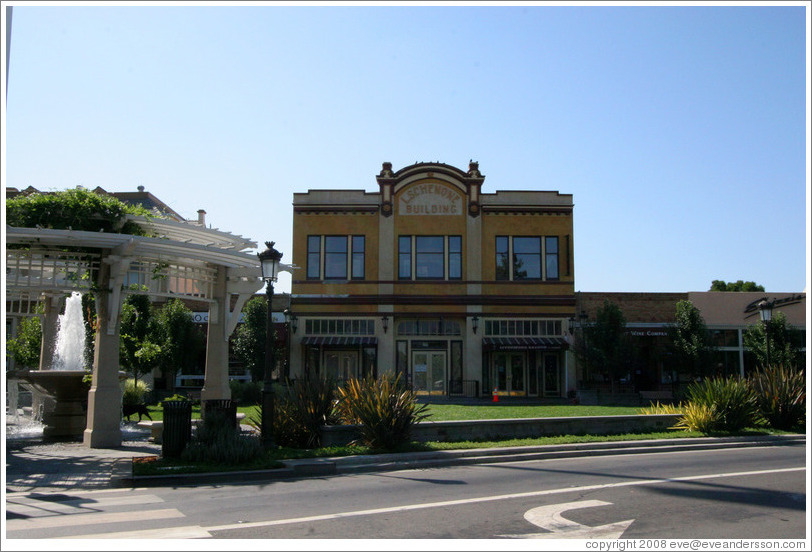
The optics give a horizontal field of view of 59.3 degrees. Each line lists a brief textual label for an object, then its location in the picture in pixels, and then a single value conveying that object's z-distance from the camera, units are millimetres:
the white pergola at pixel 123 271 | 14930
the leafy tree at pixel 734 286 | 72438
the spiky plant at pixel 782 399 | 20094
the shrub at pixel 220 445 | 12961
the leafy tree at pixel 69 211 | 14773
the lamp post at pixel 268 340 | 14648
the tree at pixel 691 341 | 34438
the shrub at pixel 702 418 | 18600
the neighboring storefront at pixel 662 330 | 36469
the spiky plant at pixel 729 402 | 18688
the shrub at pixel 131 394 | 23078
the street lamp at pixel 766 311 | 22141
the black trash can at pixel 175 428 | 13491
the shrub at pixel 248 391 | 30117
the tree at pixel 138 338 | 28608
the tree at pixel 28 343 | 25703
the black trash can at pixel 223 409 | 14227
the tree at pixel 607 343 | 33969
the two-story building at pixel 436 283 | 36594
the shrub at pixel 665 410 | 20203
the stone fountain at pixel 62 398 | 16688
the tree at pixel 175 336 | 31781
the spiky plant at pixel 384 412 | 14883
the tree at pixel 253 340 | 35875
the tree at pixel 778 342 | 32594
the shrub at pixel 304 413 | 15562
